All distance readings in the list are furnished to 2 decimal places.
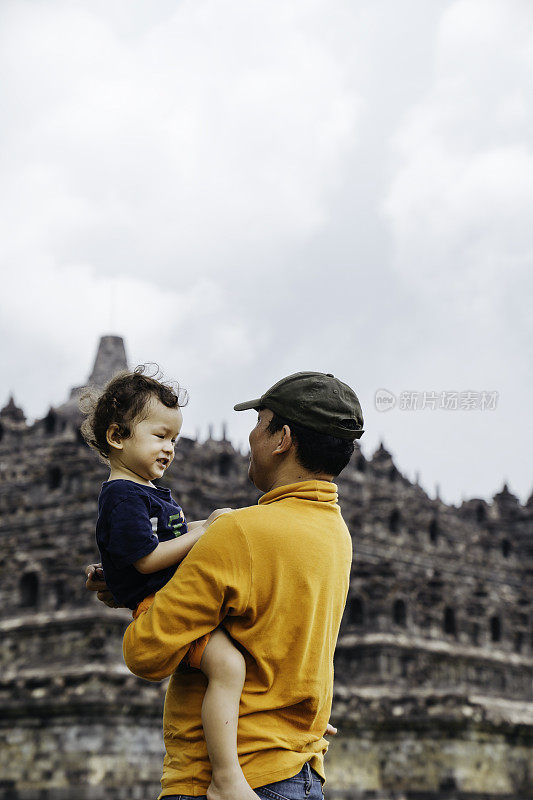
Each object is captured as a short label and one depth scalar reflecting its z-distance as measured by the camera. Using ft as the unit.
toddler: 14.21
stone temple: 80.02
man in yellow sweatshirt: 14.58
